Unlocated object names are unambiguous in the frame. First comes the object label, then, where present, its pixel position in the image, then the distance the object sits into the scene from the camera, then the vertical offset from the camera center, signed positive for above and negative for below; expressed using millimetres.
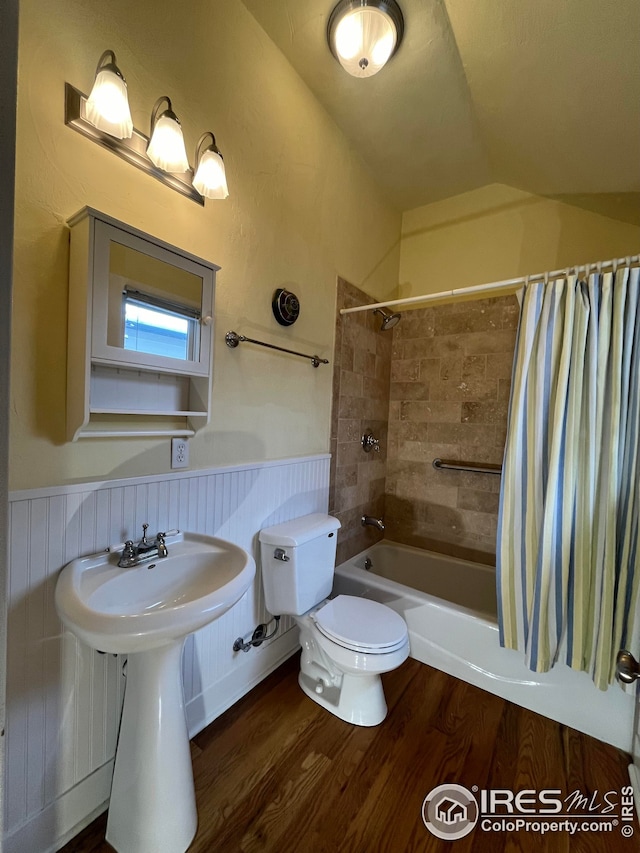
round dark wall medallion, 1624 +522
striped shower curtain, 1336 -210
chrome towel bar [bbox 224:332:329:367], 1429 +316
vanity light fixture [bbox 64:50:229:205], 952 +834
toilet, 1376 -880
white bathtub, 1452 -1119
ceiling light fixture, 1281 +1480
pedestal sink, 954 -891
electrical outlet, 1270 -152
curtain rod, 1386 +653
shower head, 2379 +700
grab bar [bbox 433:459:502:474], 2254 -296
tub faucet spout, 2232 -671
